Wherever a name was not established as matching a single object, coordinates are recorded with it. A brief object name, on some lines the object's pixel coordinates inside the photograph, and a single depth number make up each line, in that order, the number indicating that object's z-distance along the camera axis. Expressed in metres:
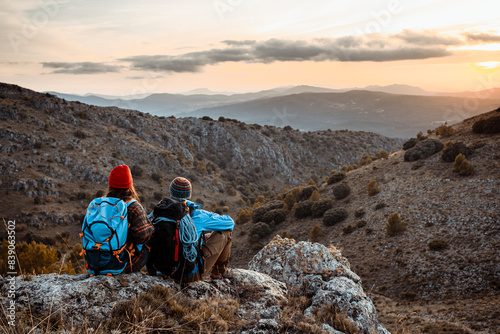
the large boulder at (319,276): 5.50
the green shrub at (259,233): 32.62
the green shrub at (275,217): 35.19
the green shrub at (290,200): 37.91
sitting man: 5.01
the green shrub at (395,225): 23.59
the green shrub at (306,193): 37.97
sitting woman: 4.24
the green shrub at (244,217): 39.94
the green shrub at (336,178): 39.53
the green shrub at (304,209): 33.91
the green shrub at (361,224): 27.23
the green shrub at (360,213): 28.83
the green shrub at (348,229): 27.38
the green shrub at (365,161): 47.10
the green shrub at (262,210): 37.22
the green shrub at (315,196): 34.90
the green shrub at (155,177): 57.11
